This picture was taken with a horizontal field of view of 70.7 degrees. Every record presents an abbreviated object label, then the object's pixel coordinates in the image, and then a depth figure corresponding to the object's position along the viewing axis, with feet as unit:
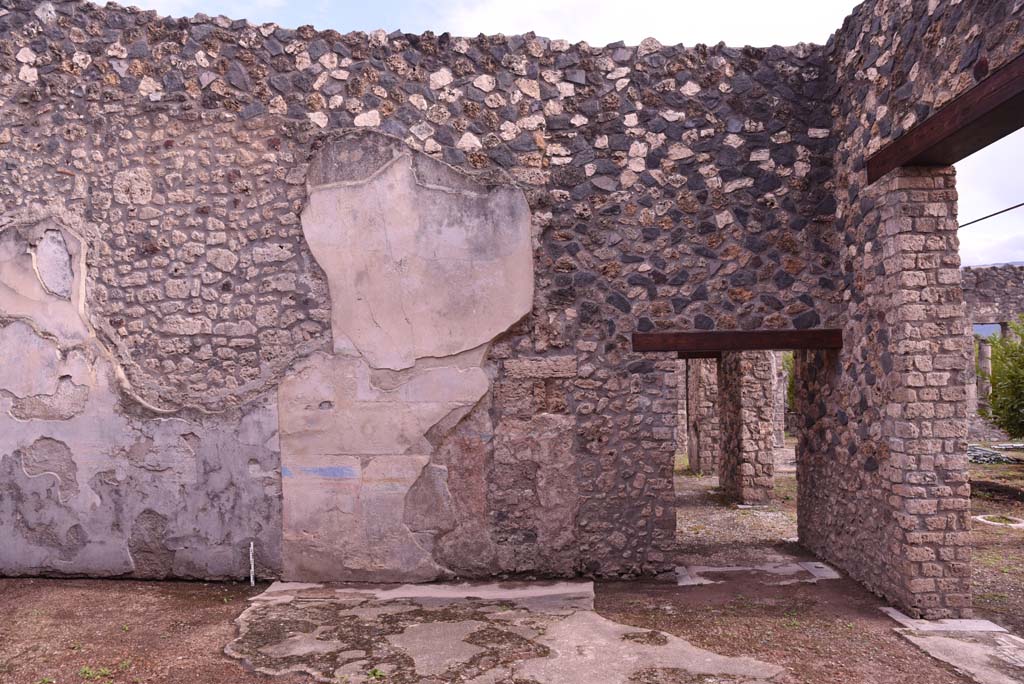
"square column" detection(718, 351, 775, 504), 31.30
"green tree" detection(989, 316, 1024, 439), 37.83
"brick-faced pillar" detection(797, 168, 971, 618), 14.96
